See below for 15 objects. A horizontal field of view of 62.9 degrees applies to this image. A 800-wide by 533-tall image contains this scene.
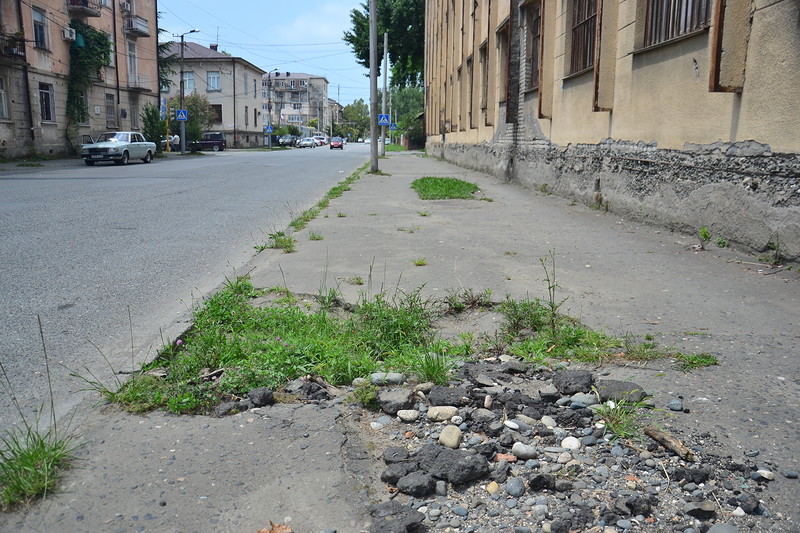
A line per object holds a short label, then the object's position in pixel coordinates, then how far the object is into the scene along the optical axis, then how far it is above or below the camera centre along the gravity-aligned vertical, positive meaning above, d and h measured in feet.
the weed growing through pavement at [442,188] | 42.65 -2.64
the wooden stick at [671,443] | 8.52 -3.84
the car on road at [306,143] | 288.51 +2.47
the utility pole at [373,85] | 67.10 +6.57
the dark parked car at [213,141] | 193.47 +1.84
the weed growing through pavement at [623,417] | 9.21 -3.83
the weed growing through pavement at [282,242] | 23.69 -3.47
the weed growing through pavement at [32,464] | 7.60 -3.89
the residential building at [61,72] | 94.73 +12.49
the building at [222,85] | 234.58 +22.40
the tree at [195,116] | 158.81 +8.75
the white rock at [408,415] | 9.99 -4.01
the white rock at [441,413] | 9.90 -3.94
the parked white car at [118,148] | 91.91 -0.25
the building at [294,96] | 487.20 +38.94
